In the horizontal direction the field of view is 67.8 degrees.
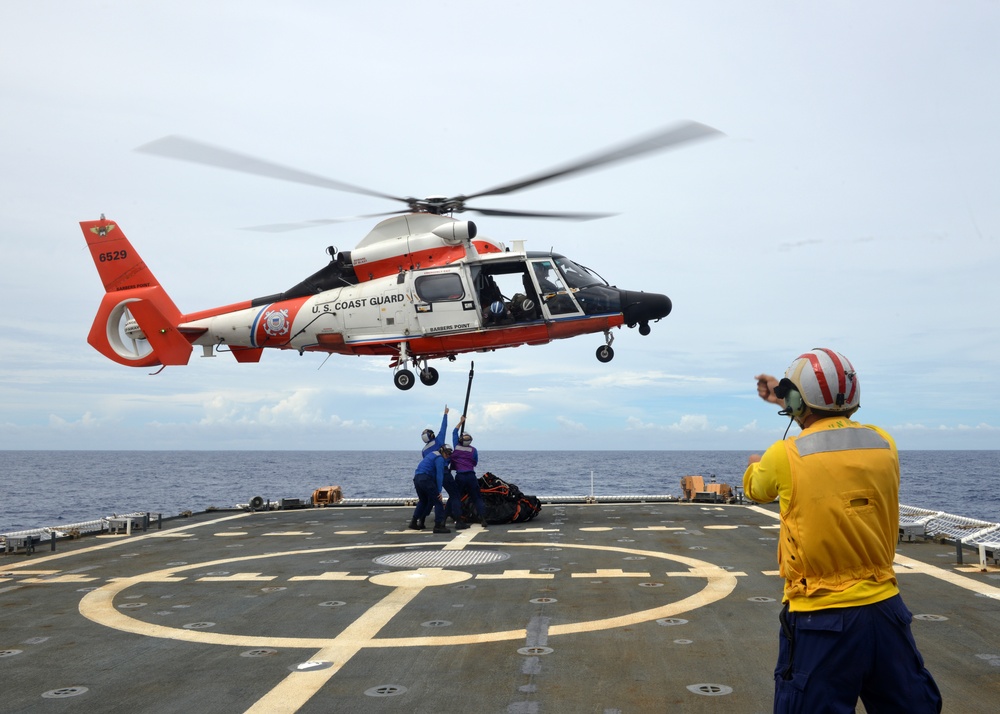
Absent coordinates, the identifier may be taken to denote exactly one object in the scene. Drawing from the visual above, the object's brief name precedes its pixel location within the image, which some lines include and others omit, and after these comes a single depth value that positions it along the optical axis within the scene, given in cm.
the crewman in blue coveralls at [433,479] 1566
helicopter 1861
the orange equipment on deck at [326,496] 2306
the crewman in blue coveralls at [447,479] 1592
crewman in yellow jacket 332
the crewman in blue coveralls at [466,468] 1630
